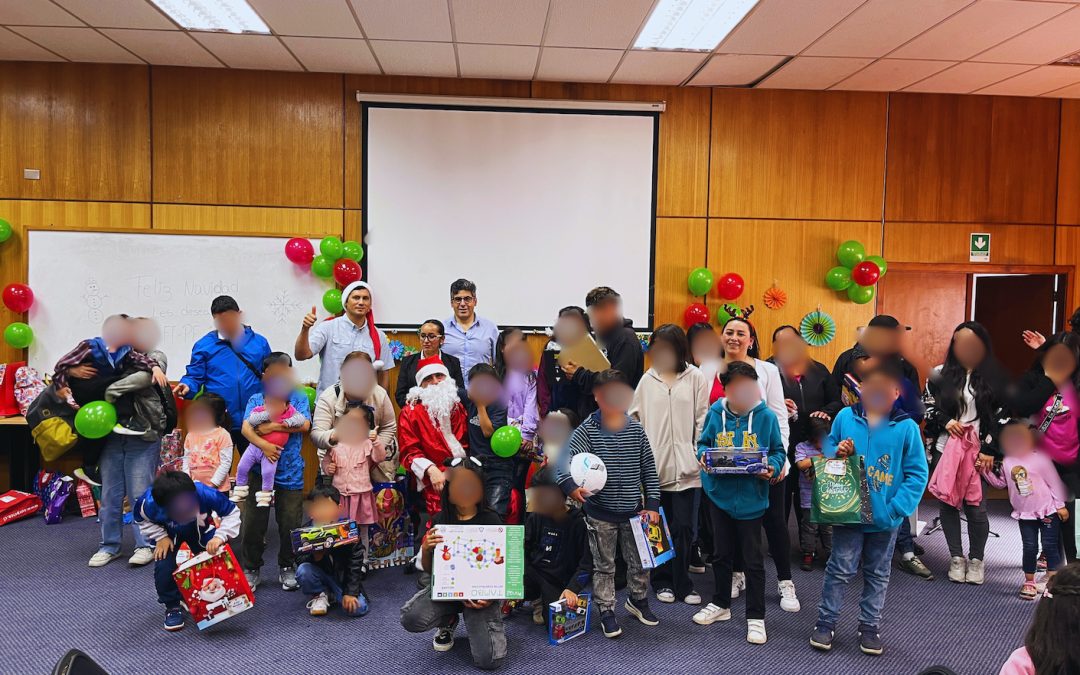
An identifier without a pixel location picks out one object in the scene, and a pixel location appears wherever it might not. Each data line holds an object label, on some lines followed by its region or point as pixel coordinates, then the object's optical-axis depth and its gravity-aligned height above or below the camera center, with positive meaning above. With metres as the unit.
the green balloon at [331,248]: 4.98 +0.42
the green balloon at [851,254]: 5.35 +0.49
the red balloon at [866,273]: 5.30 +0.33
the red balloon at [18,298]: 4.82 -0.03
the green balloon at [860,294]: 5.45 +0.15
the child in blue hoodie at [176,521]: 2.91 -1.08
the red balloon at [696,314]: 5.27 -0.05
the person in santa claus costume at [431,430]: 3.30 -0.67
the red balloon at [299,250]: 5.03 +0.40
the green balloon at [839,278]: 5.40 +0.28
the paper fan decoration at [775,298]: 5.41 +0.10
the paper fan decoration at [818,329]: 5.49 -0.15
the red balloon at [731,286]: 5.30 +0.19
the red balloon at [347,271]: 5.03 +0.24
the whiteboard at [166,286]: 4.97 +0.09
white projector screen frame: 5.20 +0.30
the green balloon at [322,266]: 5.05 +0.27
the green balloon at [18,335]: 4.79 -0.31
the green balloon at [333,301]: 5.01 +0.00
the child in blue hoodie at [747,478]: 2.96 -0.80
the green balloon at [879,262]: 5.39 +0.43
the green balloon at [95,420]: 3.62 -0.71
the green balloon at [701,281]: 5.27 +0.23
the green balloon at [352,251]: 5.05 +0.40
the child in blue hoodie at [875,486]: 2.76 -0.75
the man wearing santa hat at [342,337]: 4.29 -0.25
